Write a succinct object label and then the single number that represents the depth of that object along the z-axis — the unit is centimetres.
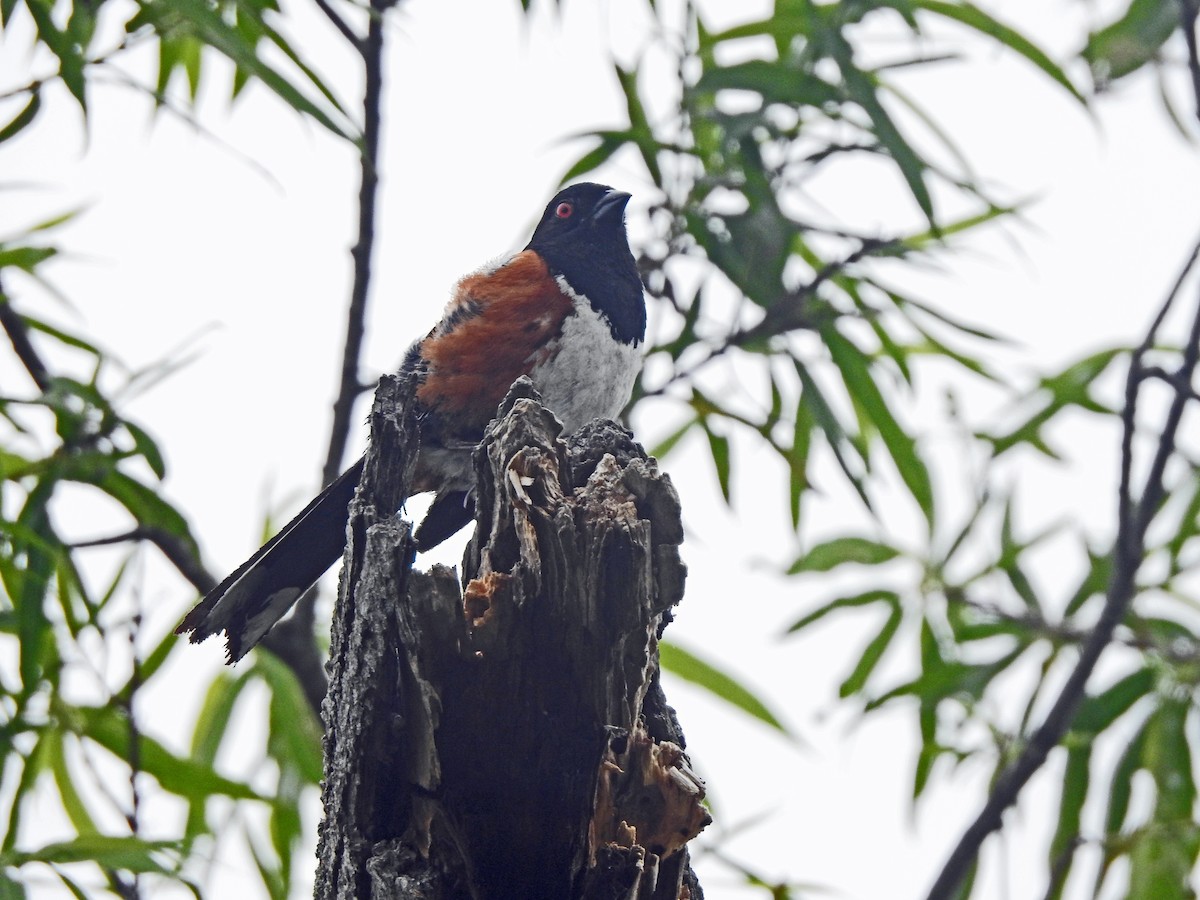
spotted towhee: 583
